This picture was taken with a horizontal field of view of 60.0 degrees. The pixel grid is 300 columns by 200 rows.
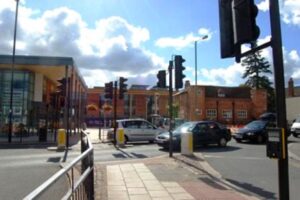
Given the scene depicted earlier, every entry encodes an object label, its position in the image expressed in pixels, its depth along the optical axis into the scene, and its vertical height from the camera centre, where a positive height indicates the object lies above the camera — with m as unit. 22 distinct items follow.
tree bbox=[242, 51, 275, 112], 55.01 +10.51
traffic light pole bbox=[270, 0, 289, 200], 3.19 +0.39
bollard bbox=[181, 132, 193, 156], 10.58 -1.02
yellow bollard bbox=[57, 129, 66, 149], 13.73 -1.00
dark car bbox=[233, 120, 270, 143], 16.28 -0.90
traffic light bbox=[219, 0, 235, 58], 3.35 +1.17
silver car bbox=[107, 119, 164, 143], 16.78 -0.65
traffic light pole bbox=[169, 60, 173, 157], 10.24 +1.42
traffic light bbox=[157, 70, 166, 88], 10.91 +1.78
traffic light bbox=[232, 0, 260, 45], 3.14 +1.19
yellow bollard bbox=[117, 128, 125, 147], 14.84 -0.98
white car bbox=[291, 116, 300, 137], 20.96 -0.76
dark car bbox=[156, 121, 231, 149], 13.50 -0.71
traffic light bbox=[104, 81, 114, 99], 16.99 +1.97
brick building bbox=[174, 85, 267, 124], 45.44 +2.88
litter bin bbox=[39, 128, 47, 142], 17.20 -0.98
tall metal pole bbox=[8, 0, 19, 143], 18.08 +5.96
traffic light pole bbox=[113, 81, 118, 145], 15.80 +1.11
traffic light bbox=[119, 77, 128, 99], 16.64 +2.14
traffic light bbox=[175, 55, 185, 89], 9.83 +1.86
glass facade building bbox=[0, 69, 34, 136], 21.03 +1.96
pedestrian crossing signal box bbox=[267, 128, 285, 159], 3.16 -0.29
